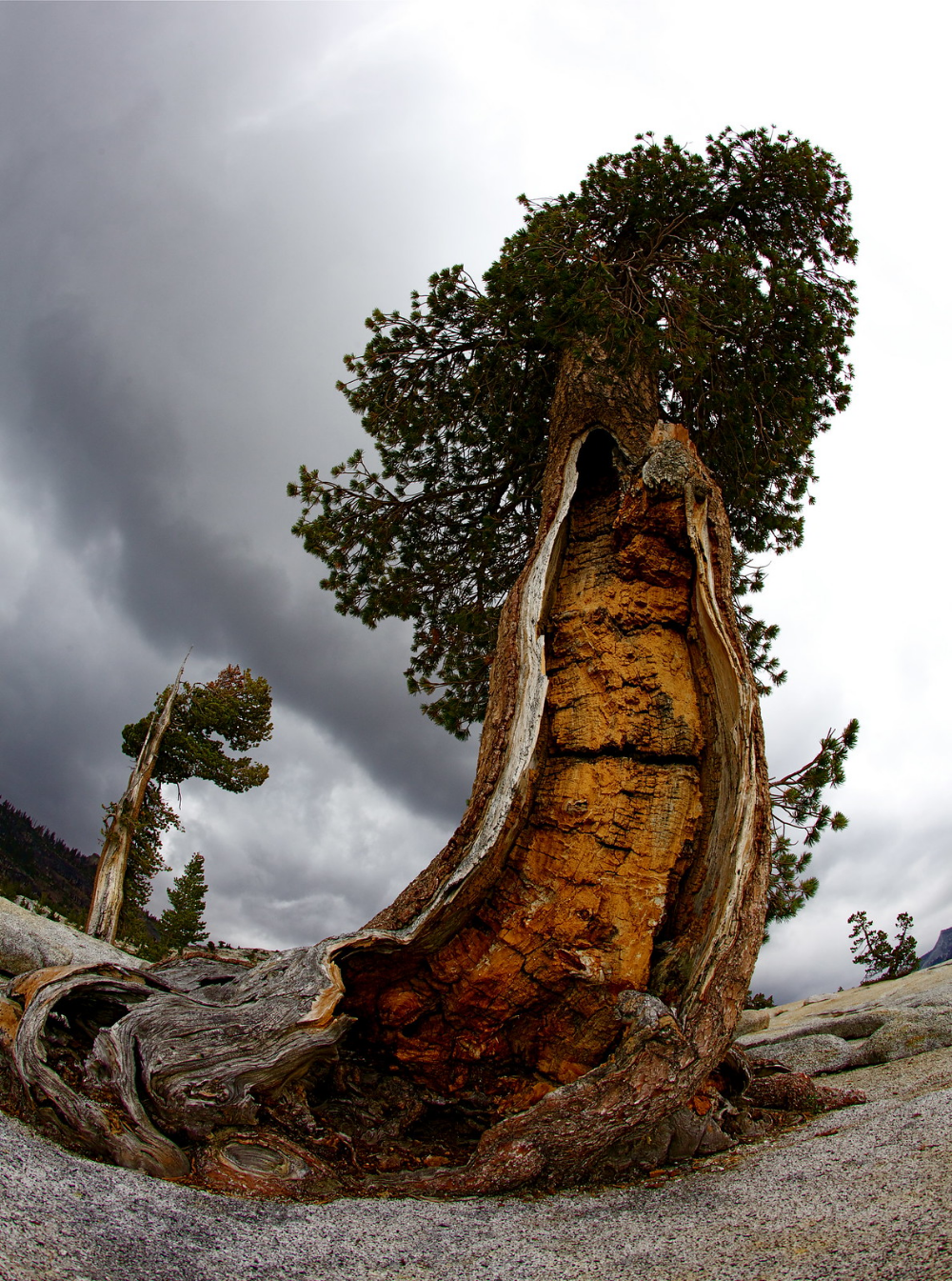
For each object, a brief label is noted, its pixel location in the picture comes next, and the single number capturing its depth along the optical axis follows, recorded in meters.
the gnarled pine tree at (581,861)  3.69
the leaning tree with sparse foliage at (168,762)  17.00
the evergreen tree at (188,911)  19.12
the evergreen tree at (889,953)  14.82
